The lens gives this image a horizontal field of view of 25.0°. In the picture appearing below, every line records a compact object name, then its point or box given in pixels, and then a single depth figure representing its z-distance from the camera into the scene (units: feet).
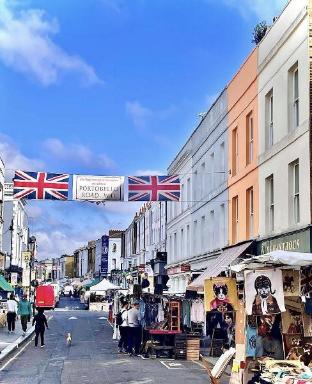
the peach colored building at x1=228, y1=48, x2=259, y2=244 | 81.30
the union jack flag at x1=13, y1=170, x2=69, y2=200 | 82.38
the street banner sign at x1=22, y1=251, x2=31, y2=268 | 208.95
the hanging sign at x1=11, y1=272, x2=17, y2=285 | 189.04
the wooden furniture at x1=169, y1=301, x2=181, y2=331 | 75.92
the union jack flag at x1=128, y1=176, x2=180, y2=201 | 85.92
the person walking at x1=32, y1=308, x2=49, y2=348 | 86.49
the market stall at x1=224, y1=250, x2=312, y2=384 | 40.60
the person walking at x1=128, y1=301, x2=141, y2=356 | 77.22
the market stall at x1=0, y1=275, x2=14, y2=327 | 116.56
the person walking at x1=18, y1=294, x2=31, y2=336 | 104.99
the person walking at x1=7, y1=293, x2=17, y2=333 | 105.29
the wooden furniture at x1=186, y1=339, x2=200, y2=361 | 72.18
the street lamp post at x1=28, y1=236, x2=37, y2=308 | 214.71
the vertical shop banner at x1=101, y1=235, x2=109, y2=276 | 370.53
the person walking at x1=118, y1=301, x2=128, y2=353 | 77.92
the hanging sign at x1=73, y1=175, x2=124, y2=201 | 83.71
